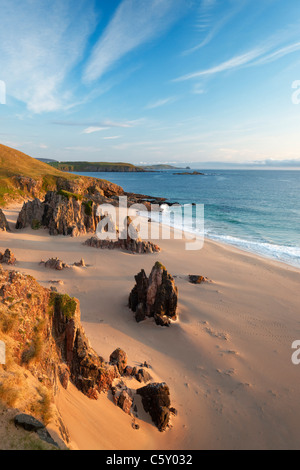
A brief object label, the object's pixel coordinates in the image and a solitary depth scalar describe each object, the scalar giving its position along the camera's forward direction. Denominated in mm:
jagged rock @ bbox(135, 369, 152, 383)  9820
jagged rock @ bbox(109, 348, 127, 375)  9797
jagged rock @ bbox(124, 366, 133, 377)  9852
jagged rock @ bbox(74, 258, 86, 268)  21256
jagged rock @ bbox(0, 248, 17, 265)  20200
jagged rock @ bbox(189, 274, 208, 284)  19833
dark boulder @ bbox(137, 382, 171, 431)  8078
